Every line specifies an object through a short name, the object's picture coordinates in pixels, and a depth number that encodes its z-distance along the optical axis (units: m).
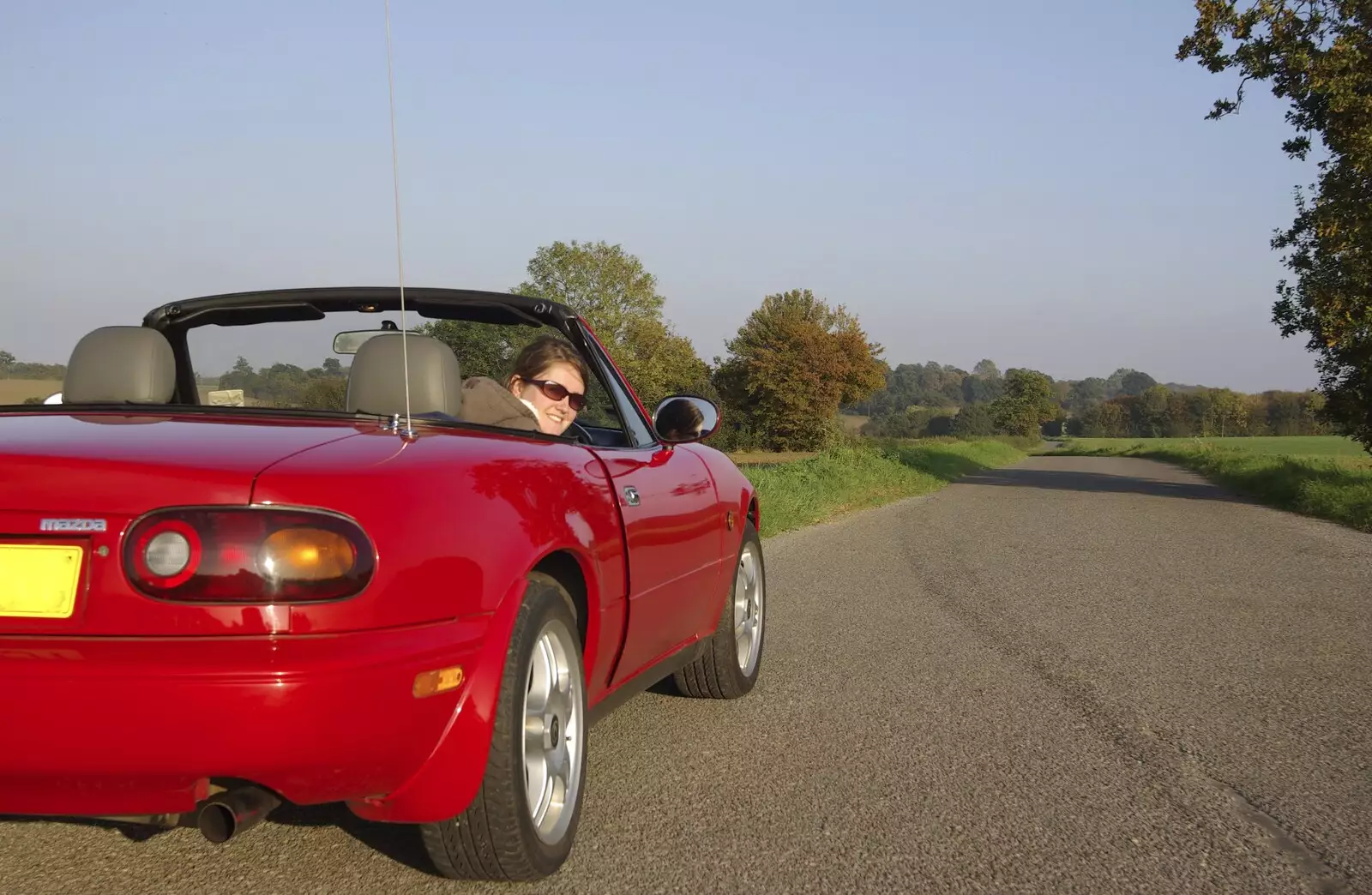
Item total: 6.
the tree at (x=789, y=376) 70.06
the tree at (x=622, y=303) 60.66
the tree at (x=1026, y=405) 118.69
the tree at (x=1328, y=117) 19.11
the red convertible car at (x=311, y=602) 2.32
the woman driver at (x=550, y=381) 4.27
